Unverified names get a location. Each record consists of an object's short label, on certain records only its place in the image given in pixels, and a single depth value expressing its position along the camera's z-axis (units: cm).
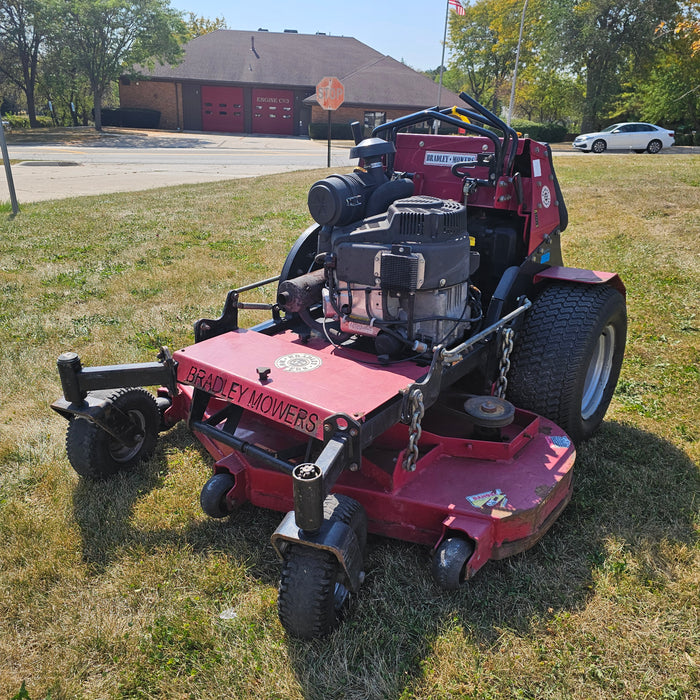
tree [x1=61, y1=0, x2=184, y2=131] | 3291
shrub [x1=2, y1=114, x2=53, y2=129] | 4056
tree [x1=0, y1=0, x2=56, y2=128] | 3319
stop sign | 1986
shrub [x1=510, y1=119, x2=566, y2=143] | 3612
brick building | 3928
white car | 2455
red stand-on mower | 263
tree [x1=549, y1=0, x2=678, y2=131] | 3578
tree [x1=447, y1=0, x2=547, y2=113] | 4650
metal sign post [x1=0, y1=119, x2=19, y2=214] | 1101
